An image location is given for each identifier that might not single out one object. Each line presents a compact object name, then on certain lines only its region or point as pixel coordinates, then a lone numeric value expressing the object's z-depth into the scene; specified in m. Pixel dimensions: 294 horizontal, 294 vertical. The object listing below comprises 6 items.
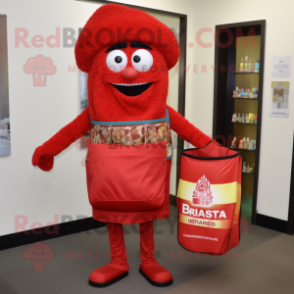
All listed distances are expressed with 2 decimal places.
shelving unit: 3.91
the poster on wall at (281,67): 3.42
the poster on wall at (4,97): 2.89
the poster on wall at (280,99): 3.46
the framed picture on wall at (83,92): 3.38
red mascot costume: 2.30
